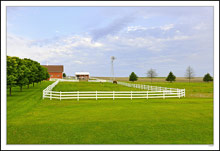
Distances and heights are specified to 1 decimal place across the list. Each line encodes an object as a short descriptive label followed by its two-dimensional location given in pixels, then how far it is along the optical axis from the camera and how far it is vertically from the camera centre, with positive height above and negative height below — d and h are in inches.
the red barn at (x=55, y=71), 3481.8 +63.2
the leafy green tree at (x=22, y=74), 1001.1 +1.0
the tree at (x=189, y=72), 3702.0 +62.7
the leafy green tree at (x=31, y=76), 1276.1 -12.2
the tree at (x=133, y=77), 3316.2 -39.2
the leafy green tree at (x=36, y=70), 1463.0 +34.1
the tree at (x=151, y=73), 4195.4 +43.6
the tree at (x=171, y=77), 3190.7 -34.3
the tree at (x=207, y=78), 3107.8 -46.8
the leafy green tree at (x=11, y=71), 847.7 +15.1
